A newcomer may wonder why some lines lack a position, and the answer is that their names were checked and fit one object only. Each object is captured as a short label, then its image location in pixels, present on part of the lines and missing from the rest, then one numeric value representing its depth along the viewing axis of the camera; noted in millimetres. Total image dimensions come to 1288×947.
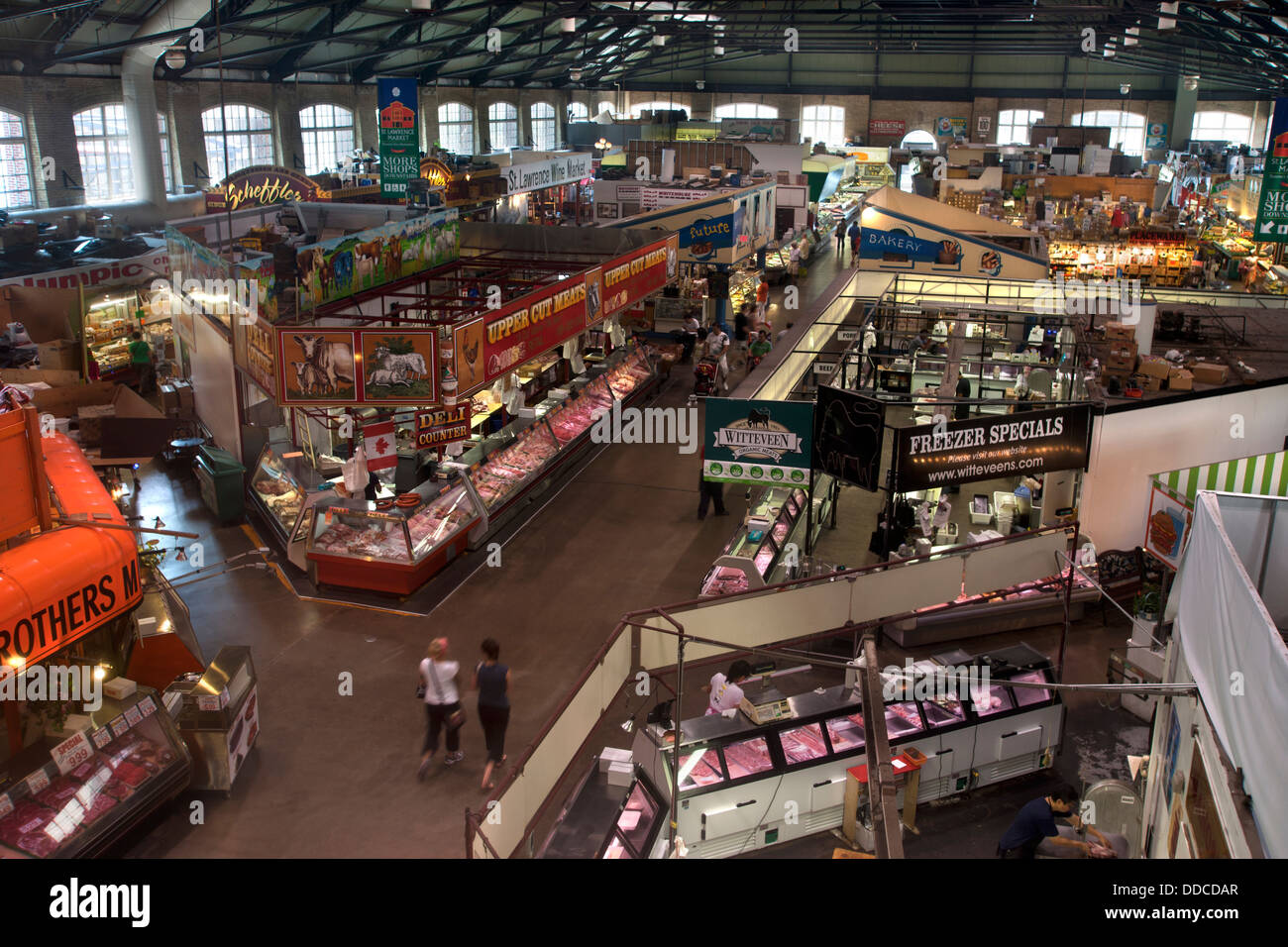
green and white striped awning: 10305
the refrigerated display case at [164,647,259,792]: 8125
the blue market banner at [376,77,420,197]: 19141
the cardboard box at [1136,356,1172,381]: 12812
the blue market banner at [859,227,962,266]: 20984
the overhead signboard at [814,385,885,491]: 10562
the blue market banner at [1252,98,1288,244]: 18344
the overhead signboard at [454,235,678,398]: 12930
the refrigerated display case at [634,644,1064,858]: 7480
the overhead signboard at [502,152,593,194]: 25203
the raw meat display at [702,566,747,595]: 10379
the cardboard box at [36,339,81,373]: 16953
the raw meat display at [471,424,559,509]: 13797
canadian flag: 12039
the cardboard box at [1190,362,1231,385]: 12961
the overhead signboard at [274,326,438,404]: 11820
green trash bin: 13430
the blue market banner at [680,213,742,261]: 22438
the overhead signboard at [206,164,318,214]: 21328
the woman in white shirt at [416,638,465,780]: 8422
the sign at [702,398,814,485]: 11070
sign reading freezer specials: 10484
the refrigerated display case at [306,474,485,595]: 11648
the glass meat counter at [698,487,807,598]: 10453
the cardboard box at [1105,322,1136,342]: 13932
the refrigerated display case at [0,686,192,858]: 6809
